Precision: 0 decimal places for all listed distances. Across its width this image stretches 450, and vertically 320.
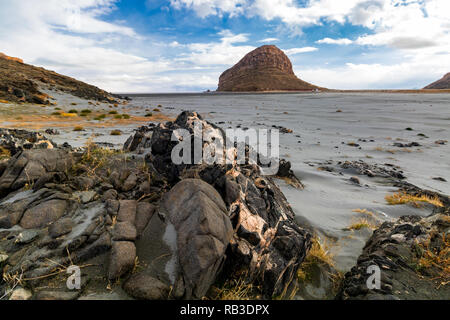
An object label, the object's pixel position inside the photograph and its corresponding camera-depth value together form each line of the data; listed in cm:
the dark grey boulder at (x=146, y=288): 287
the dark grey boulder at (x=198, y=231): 297
